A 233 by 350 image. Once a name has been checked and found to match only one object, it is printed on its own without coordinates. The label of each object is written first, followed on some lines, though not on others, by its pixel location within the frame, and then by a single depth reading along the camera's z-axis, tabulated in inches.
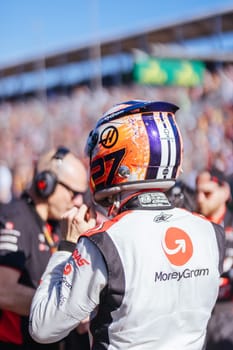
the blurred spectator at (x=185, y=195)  116.4
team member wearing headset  123.4
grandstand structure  708.9
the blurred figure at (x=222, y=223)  165.5
